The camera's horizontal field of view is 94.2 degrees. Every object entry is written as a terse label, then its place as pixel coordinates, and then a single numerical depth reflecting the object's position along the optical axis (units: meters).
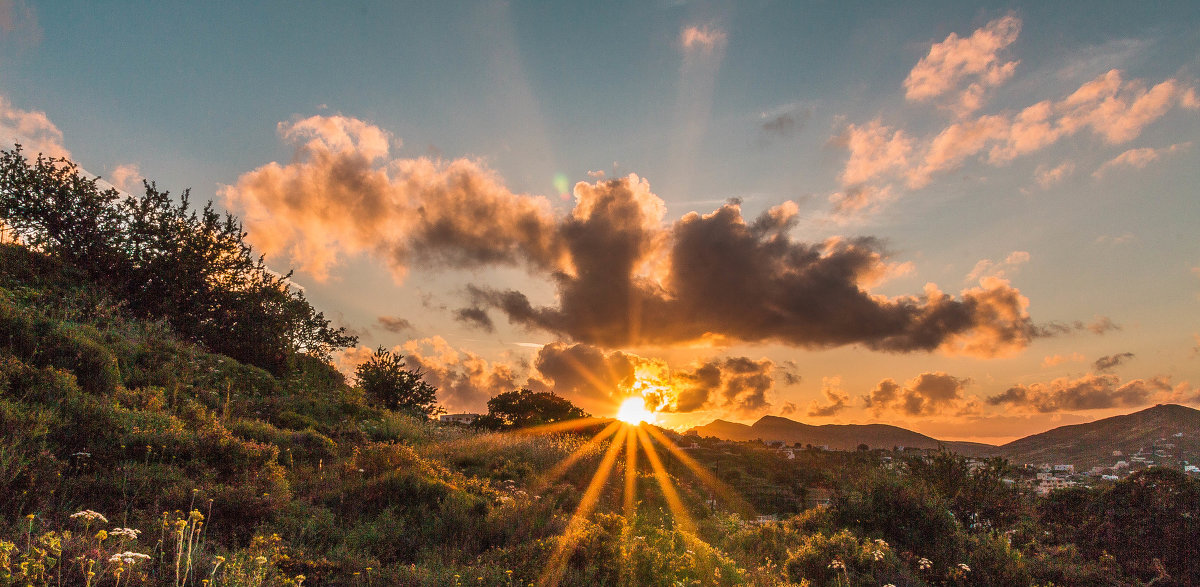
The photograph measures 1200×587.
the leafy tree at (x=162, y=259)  19.30
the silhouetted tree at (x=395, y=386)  27.03
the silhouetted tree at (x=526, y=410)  35.50
